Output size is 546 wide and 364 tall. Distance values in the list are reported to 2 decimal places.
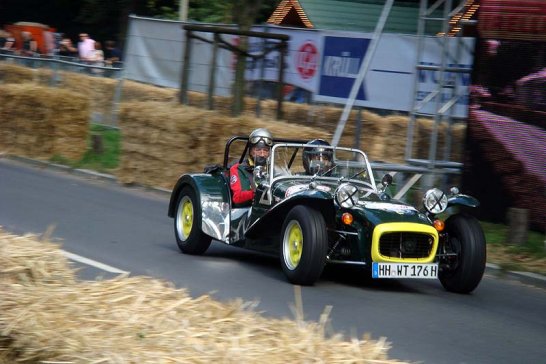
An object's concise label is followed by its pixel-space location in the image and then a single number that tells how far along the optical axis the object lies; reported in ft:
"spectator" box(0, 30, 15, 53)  112.32
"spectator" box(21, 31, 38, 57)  112.33
